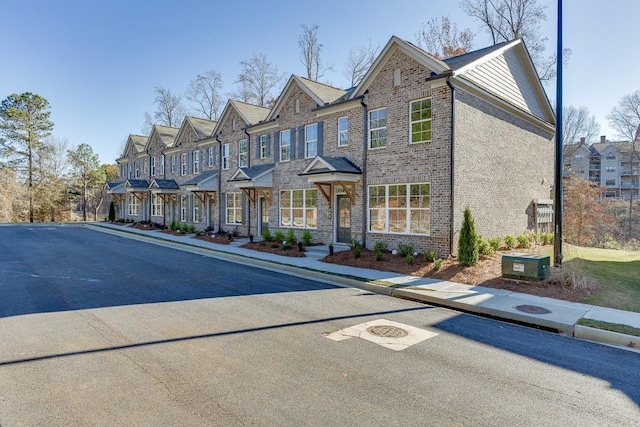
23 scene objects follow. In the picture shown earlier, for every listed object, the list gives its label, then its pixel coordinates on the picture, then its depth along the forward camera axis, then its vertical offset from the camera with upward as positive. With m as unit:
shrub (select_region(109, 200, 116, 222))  37.86 -0.59
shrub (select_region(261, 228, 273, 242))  17.66 -1.46
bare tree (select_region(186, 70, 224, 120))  42.69 +13.73
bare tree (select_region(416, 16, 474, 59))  27.91 +12.83
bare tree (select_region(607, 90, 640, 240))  34.72 +8.17
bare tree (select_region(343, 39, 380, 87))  32.19 +11.93
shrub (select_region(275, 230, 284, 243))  16.86 -1.40
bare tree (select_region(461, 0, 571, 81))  25.83 +13.32
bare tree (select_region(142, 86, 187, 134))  47.00 +12.82
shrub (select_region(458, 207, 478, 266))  11.05 -1.11
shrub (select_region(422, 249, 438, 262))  11.72 -1.62
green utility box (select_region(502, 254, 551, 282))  9.46 -1.63
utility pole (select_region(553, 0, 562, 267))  9.85 +1.08
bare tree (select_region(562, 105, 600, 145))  37.94 +8.49
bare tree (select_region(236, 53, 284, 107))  38.22 +13.24
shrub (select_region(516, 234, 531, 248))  14.48 -1.43
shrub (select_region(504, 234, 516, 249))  13.88 -1.37
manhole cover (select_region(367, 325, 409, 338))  6.10 -2.15
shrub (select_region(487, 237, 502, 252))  13.04 -1.35
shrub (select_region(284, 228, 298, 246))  16.30 -1.47
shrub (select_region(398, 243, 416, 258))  12.37 -1.50
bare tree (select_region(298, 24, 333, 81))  34.81 +14.60
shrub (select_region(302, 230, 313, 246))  16.14 -1.43
